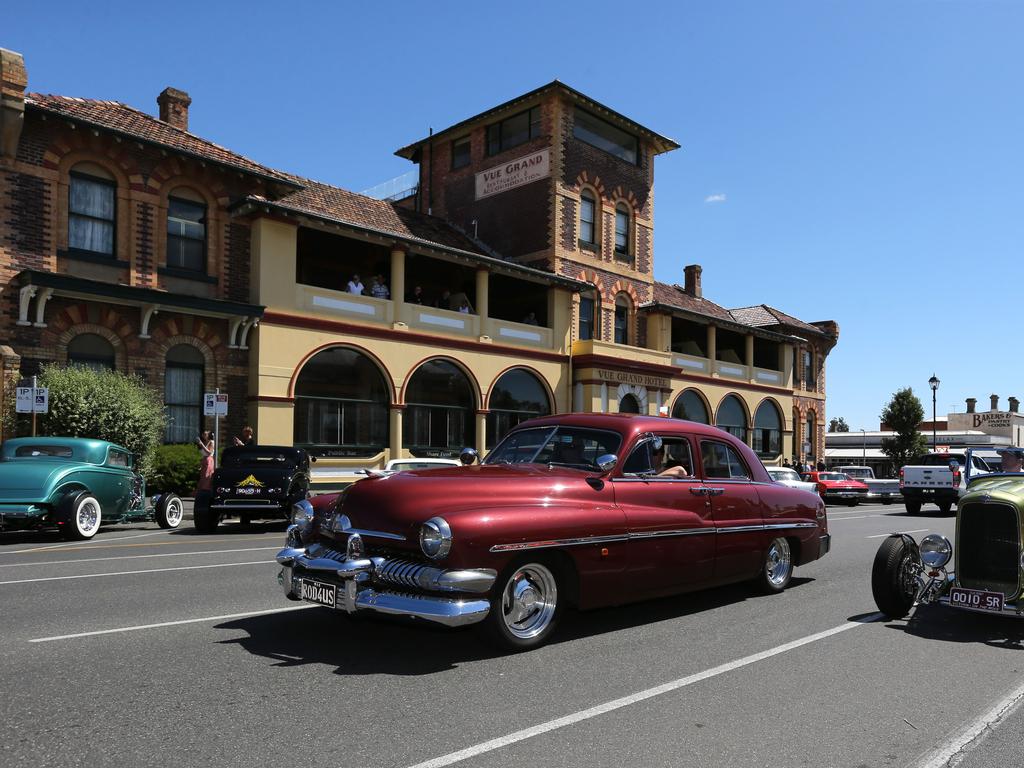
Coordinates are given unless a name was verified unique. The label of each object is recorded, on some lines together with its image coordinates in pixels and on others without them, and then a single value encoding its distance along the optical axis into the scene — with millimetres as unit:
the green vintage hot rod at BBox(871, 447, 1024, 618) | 6422
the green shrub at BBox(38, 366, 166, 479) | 16078
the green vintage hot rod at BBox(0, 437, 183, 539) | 11938
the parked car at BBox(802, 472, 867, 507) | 30031
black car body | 13961
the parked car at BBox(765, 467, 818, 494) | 23000
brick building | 18141
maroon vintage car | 5227
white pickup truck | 23000
